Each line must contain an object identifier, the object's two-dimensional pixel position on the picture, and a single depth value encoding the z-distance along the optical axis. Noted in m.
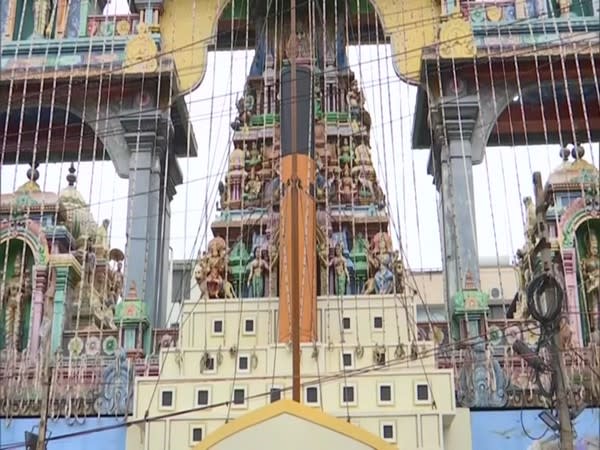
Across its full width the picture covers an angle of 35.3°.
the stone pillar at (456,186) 20.88
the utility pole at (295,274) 14.37
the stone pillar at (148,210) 21.23
